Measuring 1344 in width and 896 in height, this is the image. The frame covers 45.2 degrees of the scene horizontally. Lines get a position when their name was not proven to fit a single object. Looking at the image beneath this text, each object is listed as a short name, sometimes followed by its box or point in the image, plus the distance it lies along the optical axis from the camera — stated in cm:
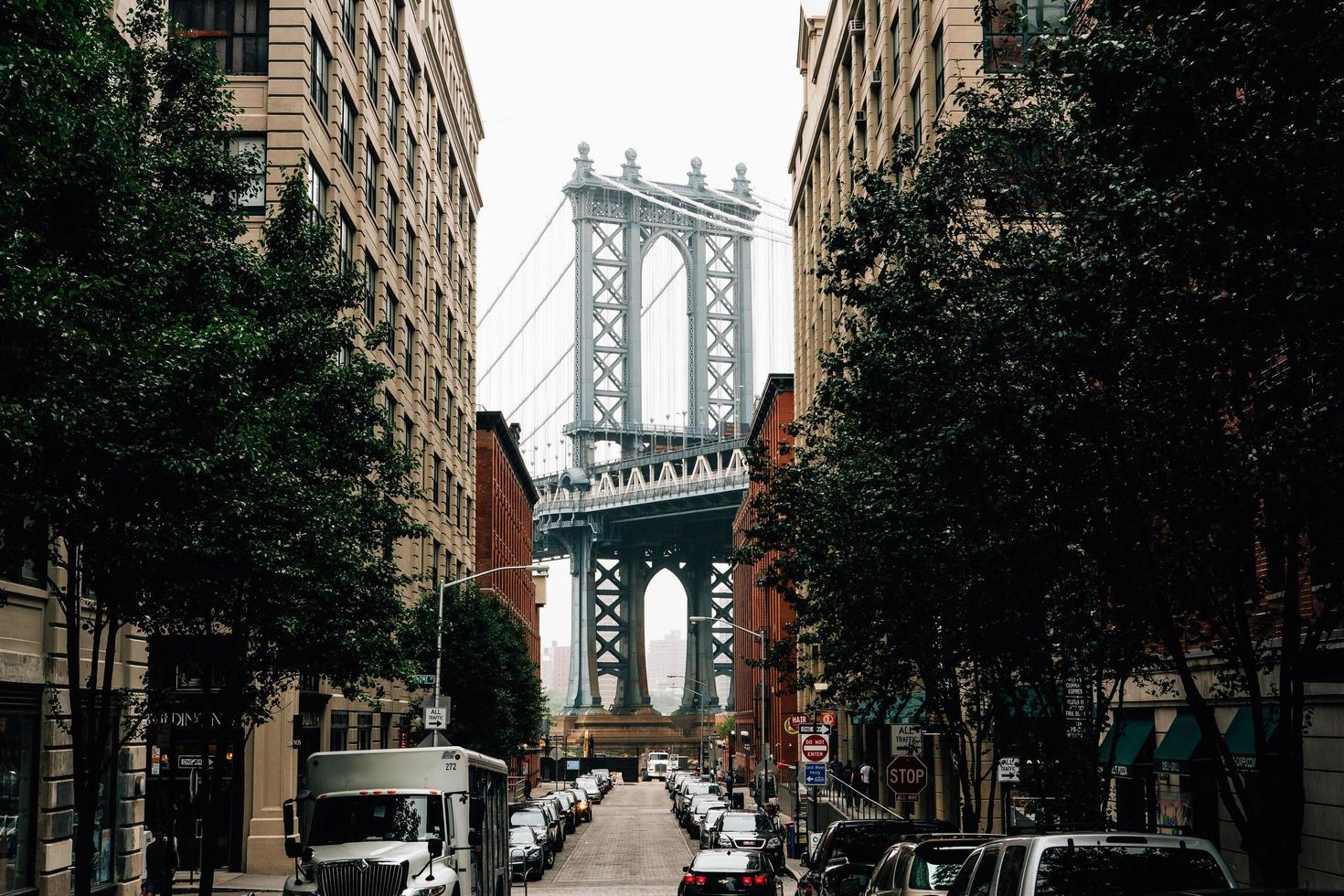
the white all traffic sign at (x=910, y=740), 3141
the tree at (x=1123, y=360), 1113
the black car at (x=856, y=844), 2444
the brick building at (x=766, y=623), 8731
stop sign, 3070
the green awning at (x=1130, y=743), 2772
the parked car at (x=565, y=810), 5662
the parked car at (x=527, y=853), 3869
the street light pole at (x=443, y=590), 4519
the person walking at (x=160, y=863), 2598
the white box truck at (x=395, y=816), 1936
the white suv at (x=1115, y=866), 1163
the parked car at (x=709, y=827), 4236
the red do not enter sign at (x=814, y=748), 3816
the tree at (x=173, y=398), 1268
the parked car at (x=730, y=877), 2825
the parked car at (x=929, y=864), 1719
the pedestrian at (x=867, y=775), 4903
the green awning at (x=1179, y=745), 2380
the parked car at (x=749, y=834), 3706
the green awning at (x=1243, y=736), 2138
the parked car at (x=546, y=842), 4315
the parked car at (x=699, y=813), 5589
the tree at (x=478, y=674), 5381
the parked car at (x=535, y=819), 4503
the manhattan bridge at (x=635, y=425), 17150
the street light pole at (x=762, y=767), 6588
